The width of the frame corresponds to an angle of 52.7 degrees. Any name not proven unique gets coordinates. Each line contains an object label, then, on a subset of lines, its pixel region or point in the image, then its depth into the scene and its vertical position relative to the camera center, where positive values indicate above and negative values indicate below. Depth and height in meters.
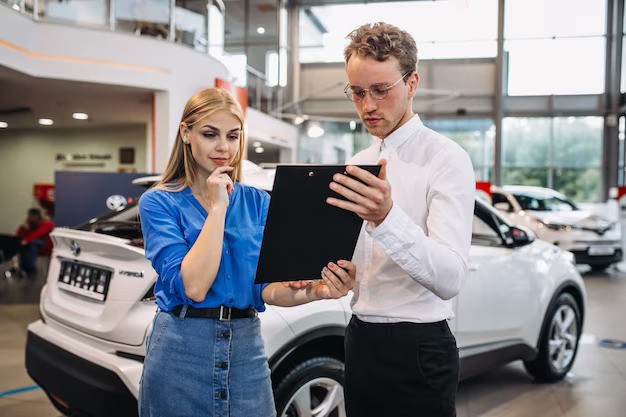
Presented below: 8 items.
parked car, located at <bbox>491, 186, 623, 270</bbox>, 11.09 -0.51
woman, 1.76 -0.28
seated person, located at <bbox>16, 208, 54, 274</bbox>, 11.08 -0.86
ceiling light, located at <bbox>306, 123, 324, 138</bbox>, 17.25 +1.76
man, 1.66 -0.14
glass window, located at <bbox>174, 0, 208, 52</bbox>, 10.07 +2.76
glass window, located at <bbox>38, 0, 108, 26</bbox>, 8.87 +2.56
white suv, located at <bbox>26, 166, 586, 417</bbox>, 2.65 -0.65
